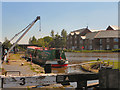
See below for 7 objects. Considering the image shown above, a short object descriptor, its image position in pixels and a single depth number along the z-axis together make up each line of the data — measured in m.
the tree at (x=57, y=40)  90.60
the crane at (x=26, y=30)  18.47
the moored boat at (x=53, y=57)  25.01
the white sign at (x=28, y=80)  6.29
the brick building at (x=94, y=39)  62.51
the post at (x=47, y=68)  7.91
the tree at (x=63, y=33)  125.44
